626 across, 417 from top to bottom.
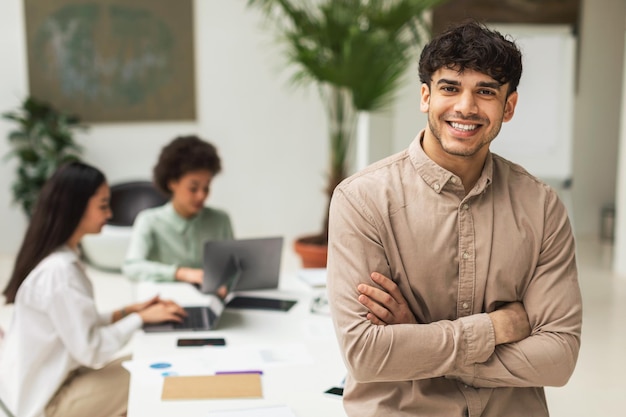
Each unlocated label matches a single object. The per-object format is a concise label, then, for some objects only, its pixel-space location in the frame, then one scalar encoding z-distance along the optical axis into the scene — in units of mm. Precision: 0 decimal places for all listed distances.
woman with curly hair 3443
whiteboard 7230
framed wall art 6535
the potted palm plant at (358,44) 4328
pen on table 2109
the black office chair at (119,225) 5969
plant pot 4836
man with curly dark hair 1572
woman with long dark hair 2301
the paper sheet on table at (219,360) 2137
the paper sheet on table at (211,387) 1947
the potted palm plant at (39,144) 6371
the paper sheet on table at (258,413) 1817
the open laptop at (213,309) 2551
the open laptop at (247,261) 2785
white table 1888
